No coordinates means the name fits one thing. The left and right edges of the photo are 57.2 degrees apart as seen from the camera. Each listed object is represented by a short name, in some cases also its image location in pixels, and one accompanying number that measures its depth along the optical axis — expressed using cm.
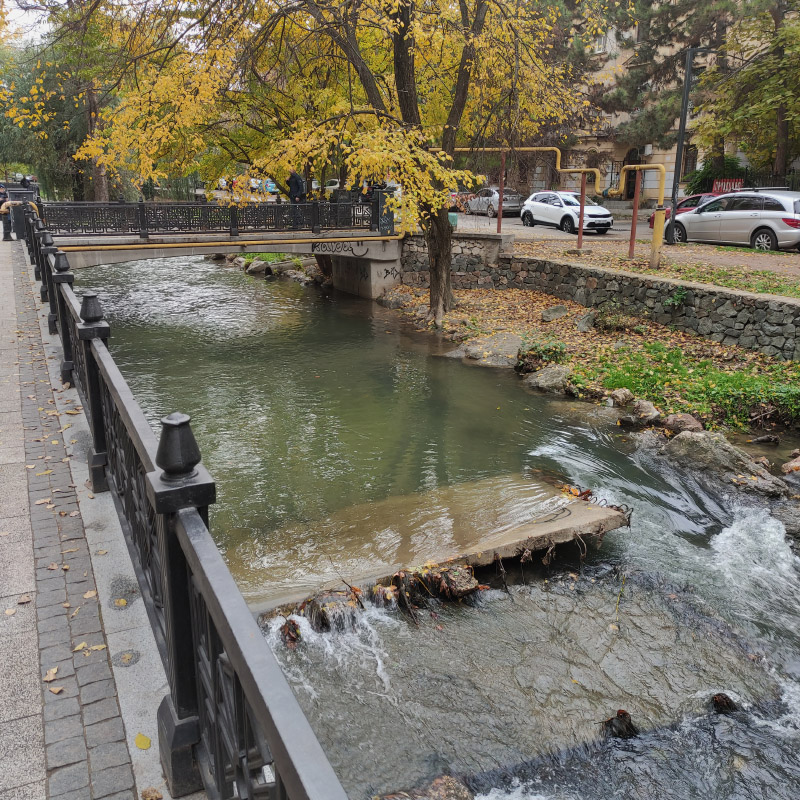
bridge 1673
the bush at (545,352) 1411
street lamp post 1870
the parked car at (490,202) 3356
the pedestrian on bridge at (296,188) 2144
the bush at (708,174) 3180
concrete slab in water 688
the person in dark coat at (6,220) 2215
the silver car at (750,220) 1883
